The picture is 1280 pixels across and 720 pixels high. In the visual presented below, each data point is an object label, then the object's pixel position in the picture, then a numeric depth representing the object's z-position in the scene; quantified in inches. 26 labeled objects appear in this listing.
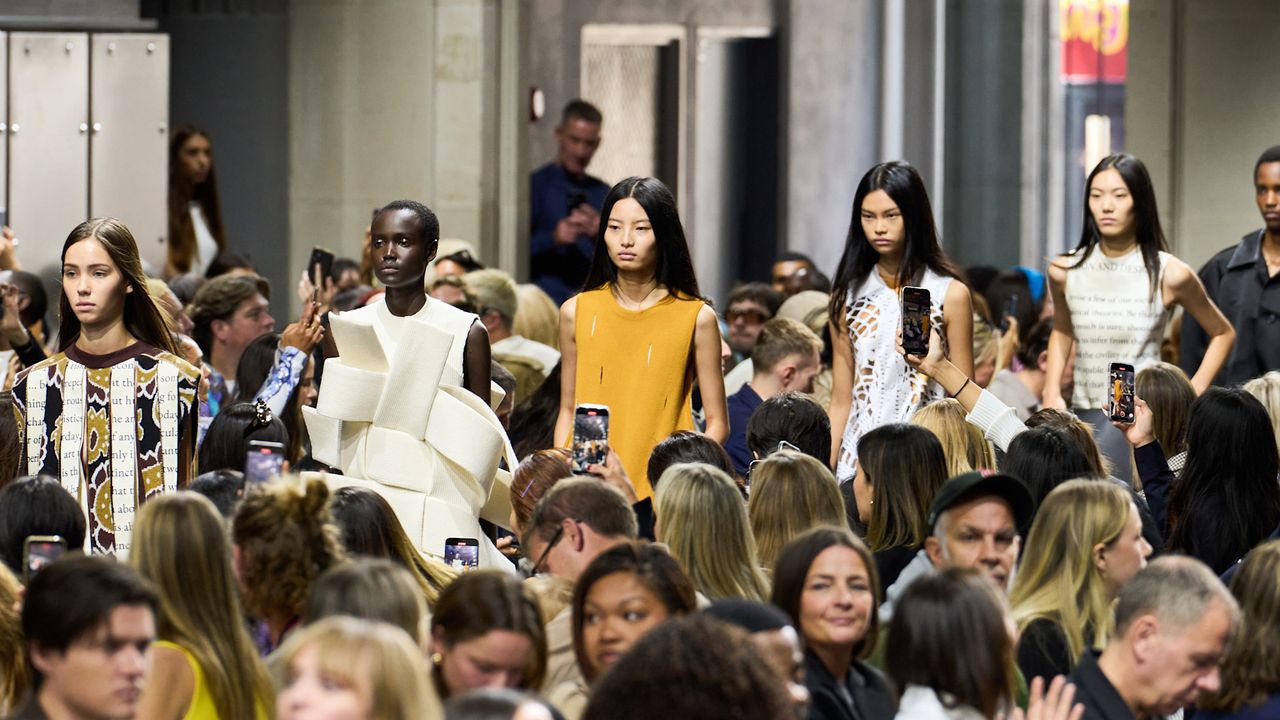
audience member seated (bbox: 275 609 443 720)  335.3
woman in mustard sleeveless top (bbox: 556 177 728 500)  652.7
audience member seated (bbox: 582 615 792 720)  317.4
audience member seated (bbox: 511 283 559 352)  944.3
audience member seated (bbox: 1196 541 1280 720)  450.0
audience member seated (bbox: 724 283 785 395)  998.4
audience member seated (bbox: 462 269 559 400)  874.1
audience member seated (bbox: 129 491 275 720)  413.4
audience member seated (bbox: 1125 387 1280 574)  597.6
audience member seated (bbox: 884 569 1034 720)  394.9
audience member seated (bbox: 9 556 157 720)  372.8
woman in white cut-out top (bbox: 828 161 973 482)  693.3
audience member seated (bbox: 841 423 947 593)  561.3
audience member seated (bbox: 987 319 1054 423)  864.3
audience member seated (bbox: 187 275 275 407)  841.5
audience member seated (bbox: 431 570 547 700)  392.5
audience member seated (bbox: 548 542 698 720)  418.3
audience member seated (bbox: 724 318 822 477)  780.0
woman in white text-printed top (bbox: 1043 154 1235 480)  776.3
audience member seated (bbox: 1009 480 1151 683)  486.9
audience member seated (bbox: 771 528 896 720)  440.5
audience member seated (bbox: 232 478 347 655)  449.7
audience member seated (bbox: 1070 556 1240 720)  429.4
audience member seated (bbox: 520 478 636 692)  493.7
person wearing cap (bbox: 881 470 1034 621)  502.3
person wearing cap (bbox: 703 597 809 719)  388.2
